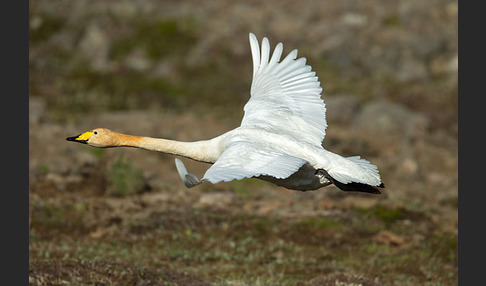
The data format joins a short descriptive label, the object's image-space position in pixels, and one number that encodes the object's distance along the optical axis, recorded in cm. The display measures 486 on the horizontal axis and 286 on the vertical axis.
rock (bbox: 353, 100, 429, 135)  4691
